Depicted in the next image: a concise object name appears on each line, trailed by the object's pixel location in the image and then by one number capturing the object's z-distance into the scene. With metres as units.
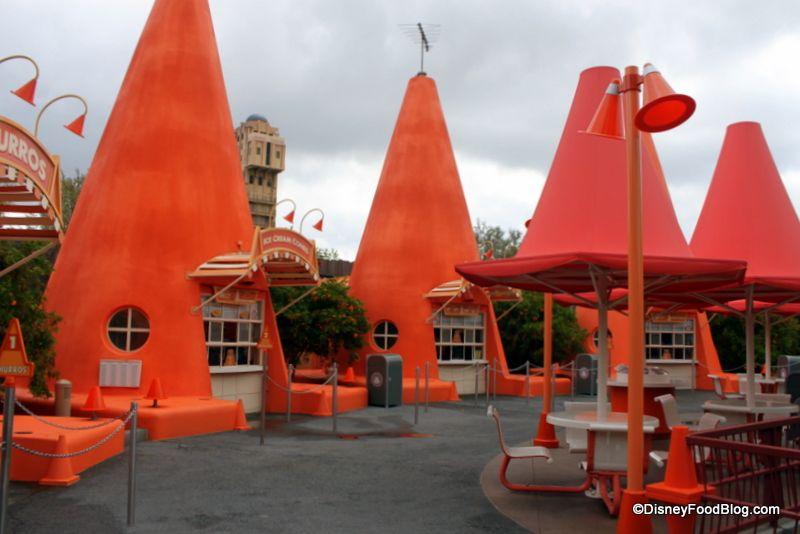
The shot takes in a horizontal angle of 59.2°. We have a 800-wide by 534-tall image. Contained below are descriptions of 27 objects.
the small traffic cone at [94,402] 11.20
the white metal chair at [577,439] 7.73
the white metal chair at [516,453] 7.55
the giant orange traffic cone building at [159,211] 12.68
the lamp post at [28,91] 8.01
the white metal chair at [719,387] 15.88
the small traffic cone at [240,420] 12.29
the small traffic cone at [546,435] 10.87
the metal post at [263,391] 10.41
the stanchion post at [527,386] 18.94
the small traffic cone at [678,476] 5.48
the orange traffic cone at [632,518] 5.83
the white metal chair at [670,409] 8.25
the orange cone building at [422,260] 19.00
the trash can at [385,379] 15.86
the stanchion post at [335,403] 12.22
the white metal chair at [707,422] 7.64
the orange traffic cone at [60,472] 7.83
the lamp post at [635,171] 5.87
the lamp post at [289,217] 15.14
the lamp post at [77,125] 9.55
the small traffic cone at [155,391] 11.80
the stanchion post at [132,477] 6.40
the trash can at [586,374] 20.22
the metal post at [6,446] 5.27
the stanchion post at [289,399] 13.48
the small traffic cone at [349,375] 17.67
